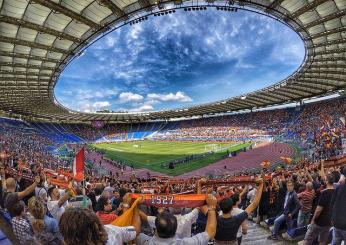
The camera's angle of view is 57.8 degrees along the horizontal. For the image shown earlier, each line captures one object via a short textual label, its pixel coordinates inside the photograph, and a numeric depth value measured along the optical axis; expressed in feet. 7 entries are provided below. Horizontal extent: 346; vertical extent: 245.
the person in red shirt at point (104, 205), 20.11
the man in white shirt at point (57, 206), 17.22
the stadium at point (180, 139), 13.73
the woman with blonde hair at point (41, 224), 13.15
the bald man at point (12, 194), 13.55
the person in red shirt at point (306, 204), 23.73
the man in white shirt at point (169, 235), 10.16
